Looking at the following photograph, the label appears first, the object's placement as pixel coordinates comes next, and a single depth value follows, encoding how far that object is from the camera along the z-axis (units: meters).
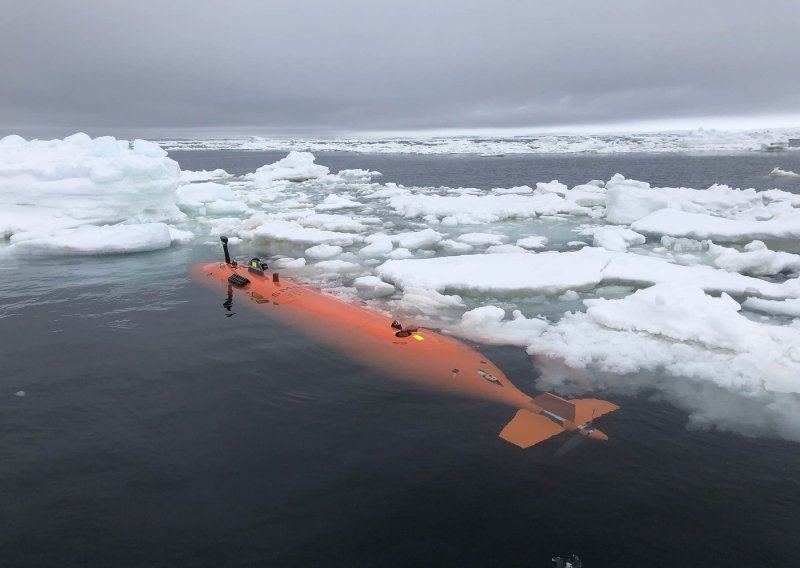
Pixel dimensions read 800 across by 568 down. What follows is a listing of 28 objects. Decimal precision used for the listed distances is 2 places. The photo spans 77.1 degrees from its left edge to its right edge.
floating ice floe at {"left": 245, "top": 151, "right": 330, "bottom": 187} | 44.62
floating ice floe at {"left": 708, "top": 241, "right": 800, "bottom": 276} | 14.17
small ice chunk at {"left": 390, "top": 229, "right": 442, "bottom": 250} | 17.50
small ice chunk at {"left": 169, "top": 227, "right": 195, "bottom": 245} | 19.56
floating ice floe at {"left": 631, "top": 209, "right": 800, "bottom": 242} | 17.16
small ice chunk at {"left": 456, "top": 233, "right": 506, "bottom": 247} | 18.11
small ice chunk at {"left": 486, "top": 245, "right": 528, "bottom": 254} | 16.62
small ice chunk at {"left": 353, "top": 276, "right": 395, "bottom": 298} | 12.70
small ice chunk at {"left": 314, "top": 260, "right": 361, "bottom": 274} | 14.97
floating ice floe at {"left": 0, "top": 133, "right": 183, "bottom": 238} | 19.77
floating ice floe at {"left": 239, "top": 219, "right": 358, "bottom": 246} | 18.22
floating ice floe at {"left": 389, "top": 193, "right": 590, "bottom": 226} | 23.14
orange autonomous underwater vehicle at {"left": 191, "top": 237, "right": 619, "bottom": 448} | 7.23
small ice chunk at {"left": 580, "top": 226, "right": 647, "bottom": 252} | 16.81
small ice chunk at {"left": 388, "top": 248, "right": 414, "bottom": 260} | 15.80
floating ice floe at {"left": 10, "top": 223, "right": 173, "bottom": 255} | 17.38
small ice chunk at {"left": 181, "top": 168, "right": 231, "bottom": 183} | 42.66
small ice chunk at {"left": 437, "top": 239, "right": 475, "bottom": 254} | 17.30
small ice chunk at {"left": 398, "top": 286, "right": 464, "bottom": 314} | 11.73
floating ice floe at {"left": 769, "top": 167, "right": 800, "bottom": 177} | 41.38
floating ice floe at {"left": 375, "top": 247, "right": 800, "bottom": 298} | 12.22
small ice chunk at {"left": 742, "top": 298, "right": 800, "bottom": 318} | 10.74
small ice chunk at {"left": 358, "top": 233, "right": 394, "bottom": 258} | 16.44
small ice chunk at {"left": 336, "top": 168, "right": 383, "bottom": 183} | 46.37
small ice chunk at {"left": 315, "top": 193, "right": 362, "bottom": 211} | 26.74
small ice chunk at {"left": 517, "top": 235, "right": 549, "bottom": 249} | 17.73
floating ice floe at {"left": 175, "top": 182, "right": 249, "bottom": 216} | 26.45
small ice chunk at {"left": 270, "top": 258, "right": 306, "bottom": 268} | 15.67
